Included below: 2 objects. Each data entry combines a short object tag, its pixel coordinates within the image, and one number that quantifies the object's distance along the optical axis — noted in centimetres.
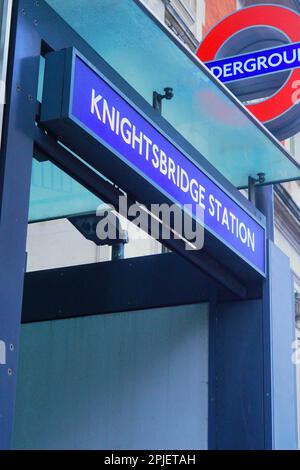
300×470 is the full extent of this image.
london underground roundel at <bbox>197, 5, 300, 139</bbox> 723
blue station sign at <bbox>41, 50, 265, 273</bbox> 389
